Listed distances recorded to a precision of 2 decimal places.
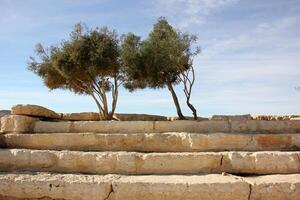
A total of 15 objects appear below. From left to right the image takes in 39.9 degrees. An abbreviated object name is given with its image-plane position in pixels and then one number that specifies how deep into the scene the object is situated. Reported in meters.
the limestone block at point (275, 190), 8.49
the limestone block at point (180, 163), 9.82
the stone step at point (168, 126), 12.20
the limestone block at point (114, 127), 12.22
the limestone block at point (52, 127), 12.62
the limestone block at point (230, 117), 15.56
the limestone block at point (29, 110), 13.20
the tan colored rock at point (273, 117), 17.42
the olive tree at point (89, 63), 17.41
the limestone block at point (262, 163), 9.61
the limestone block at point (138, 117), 18.02
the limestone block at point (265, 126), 12.20
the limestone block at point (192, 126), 12.17
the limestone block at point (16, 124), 12.58
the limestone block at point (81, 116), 16.05
